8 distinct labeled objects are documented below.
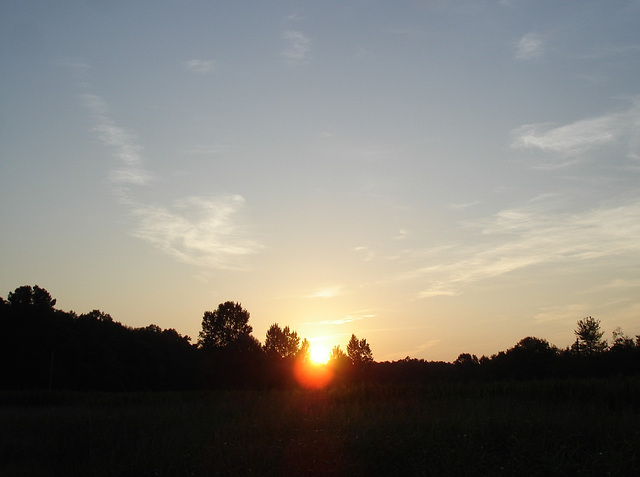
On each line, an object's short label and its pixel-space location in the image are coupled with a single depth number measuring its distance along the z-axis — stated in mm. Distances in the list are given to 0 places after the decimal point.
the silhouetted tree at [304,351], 105075
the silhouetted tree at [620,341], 43203
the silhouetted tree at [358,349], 113562
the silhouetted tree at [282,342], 102688
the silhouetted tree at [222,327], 91562
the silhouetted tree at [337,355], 116575
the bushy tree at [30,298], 65250
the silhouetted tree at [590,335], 74000
